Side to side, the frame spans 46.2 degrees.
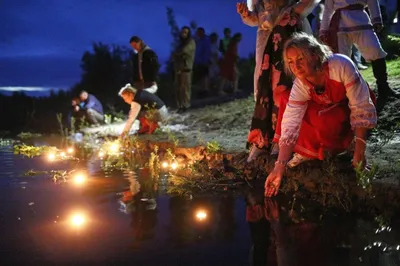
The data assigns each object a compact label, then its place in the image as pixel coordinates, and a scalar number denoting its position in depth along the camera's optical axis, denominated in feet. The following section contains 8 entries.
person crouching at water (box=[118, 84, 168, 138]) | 27.53
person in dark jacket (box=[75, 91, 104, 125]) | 36.86
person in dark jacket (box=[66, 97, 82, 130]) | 36.72
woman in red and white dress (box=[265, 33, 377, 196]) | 11.27
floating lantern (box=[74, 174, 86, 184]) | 15.66
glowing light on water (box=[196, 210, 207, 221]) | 11.12
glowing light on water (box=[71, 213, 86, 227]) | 10.87
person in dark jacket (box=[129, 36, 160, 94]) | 28.45
